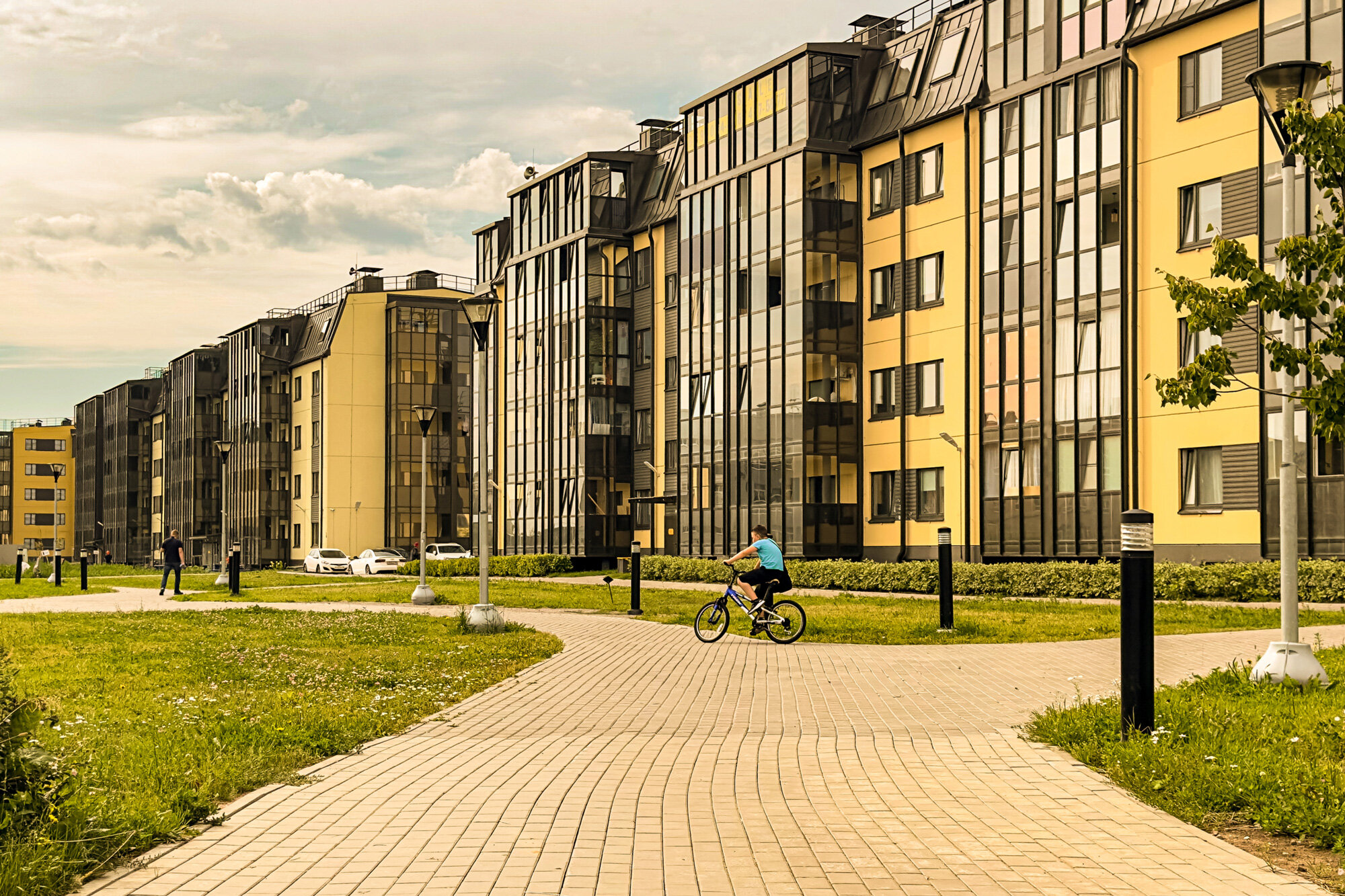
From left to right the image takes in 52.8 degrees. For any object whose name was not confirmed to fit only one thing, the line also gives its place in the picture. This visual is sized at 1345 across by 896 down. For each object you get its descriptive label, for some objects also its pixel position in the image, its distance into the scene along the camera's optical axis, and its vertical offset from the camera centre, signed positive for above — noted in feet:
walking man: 126.00 -6.62
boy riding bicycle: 62.90 -4.16
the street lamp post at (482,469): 68.80 +0.81
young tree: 34.27 +4.92
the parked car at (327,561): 214.48 -12.18
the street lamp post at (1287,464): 37.17 +0.56
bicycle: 63.16 -6.36
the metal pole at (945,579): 62.85 -4.47
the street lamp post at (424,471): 100.07 +1.11
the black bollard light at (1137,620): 28.50 -2.91
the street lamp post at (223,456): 155.53 +3.37
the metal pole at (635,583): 87.97 -6.50
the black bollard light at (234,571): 125.80 -8.22
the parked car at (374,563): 200.54 -11.69
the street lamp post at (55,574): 140.92 -9.32
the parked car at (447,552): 216.33 -11.11
